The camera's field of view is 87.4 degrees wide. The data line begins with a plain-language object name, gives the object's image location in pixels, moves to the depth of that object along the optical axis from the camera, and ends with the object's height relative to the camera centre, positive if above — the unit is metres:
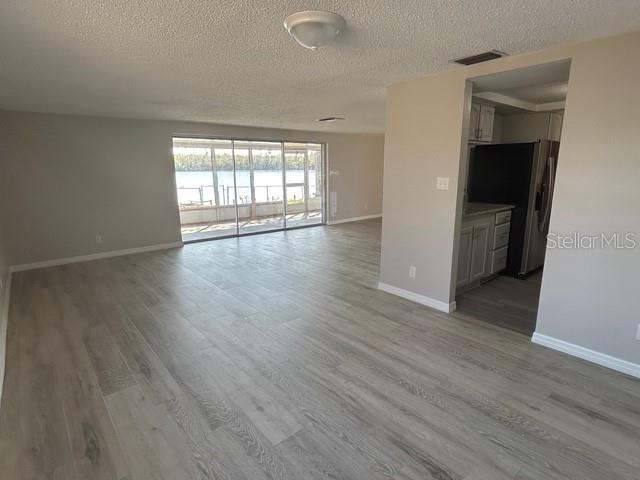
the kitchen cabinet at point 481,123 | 3.75 +0.56
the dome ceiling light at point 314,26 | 1.79 +0.80
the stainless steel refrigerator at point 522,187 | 4.21 -0.21
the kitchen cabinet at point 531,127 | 4.55 +0.62
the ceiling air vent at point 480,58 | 2.47 +0.86
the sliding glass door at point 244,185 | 6.80 -0.25
